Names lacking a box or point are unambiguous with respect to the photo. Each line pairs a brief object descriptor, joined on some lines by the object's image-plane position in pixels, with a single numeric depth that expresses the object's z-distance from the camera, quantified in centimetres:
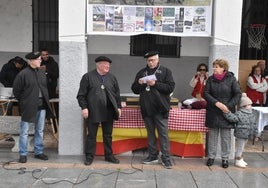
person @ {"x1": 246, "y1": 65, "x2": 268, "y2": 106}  885
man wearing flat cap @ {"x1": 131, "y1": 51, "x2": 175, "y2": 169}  632
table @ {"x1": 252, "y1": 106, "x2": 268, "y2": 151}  724
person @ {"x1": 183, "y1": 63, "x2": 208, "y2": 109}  820
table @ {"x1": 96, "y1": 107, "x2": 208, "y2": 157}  675
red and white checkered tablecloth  674
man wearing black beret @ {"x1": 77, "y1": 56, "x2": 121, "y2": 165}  640
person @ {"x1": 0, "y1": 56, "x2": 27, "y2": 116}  867
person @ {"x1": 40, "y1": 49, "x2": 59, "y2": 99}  844
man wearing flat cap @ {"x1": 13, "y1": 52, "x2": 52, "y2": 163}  646
